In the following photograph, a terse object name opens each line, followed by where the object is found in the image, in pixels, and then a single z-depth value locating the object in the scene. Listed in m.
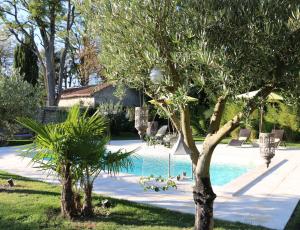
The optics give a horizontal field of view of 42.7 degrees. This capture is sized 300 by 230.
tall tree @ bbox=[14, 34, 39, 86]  33.19
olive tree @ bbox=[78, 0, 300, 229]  4.30
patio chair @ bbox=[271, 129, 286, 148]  20.62
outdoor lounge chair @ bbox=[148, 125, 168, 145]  12.95
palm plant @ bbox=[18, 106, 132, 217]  7.32
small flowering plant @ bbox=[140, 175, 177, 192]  10.82
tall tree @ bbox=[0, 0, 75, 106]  30.38
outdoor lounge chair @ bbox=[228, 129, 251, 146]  21.19
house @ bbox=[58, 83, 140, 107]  33.12
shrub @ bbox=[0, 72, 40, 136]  10.12
